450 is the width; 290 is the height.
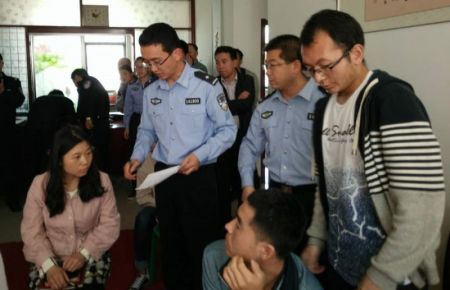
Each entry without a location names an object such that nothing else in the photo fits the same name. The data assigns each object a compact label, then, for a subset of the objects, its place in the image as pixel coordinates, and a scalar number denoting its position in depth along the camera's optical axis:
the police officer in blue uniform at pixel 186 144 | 2.25
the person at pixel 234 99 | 4.10
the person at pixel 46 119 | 4.71
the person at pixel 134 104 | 4.95
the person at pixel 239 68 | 4.35
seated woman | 2.01
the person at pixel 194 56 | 4.76
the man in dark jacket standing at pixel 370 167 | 1.01
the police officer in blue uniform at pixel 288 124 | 1.91
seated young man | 1.27
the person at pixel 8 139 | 4.28
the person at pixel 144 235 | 2.67
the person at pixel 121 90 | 5.66
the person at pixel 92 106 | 5.12
